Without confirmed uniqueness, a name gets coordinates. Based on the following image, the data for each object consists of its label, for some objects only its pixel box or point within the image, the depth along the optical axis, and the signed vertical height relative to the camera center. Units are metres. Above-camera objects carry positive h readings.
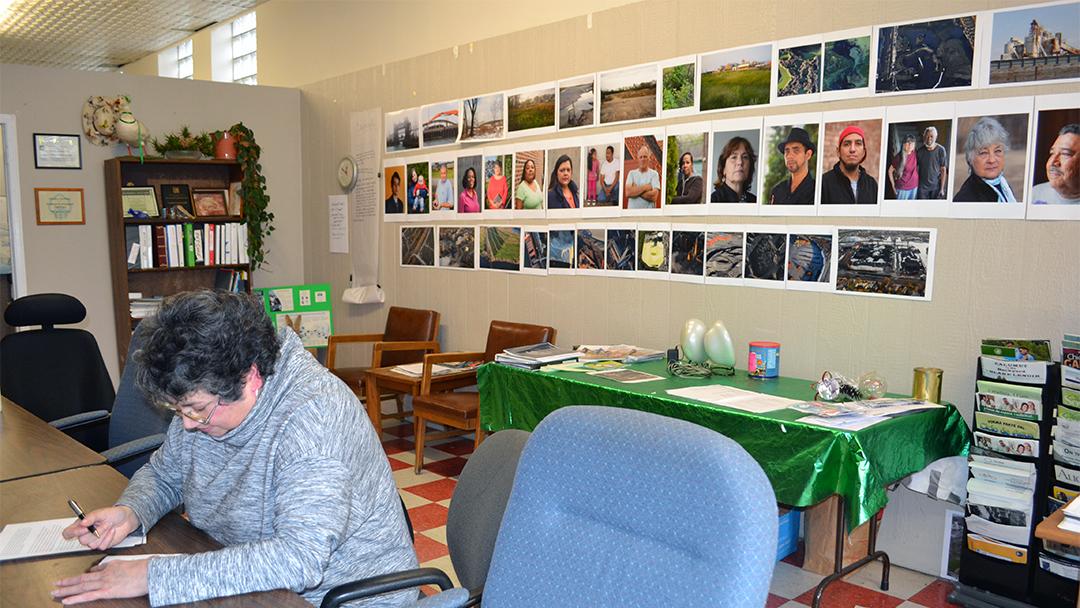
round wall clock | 6.23 +0.47
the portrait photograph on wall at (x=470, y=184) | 5.18 +0.34
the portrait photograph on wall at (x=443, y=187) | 5.37 +0.33
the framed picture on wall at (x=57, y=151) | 5.79 +0.58
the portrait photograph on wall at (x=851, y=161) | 3.32 +0.34
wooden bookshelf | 5.91 +0.07
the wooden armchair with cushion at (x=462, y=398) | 4.31 -0.95
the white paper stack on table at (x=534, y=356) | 3.80 -0.60
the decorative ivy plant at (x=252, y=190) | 6.34 +0.34
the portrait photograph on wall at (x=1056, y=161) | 2.82 +0.30
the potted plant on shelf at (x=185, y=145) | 6.07 +0.67
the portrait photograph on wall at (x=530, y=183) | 4.77 +0.33
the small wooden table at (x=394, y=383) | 4.68 -0.91
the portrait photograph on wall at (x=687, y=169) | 3.93 +0.35
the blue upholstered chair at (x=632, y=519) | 1.12 -0.44
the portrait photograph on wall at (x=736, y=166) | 3.71 +0.35
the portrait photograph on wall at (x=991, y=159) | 2.95 +0.31
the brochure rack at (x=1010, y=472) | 2.73 -0.82
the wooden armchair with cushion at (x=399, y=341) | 5.24 -0.75
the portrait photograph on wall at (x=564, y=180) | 4.55 +0.33
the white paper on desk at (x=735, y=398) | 2.92 -0.62
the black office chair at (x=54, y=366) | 3.48 -0.62
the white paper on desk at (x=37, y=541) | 1.69 -0.70
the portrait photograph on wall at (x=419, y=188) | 5.57 +0.33
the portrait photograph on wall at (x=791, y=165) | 3.52 +0.34
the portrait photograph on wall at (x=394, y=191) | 5.80 +0.32
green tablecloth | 2.62 -0.71
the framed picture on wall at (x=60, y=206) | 5.84 +0.18
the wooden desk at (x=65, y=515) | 1.48 -0.71
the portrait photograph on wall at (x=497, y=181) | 4.97 +0.34
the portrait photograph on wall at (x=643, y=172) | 4.12 +0.35
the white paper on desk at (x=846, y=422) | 2.64 -0.62
